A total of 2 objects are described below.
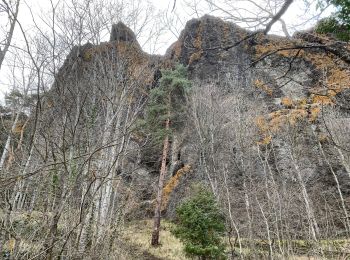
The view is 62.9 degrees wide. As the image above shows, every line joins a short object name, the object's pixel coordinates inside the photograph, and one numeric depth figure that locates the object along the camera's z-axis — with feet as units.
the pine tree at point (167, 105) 54.49
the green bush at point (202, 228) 33.94
